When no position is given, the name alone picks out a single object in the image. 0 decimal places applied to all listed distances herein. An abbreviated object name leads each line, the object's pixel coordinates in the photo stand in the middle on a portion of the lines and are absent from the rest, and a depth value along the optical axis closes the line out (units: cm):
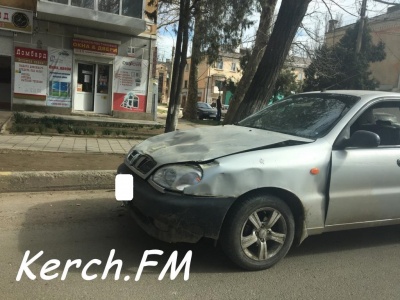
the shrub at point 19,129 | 1060
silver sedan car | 342
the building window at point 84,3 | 1526
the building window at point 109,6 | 1566
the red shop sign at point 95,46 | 1612
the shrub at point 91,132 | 1126
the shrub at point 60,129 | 1106
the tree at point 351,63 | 2255
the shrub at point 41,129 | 1078
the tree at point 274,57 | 780
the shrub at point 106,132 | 1162
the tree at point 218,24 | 1221
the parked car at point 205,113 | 2921
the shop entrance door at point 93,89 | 1697
